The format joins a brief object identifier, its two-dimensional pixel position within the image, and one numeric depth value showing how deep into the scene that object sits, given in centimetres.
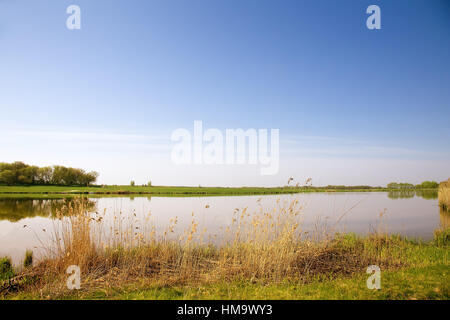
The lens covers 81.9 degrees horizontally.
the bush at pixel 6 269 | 663
